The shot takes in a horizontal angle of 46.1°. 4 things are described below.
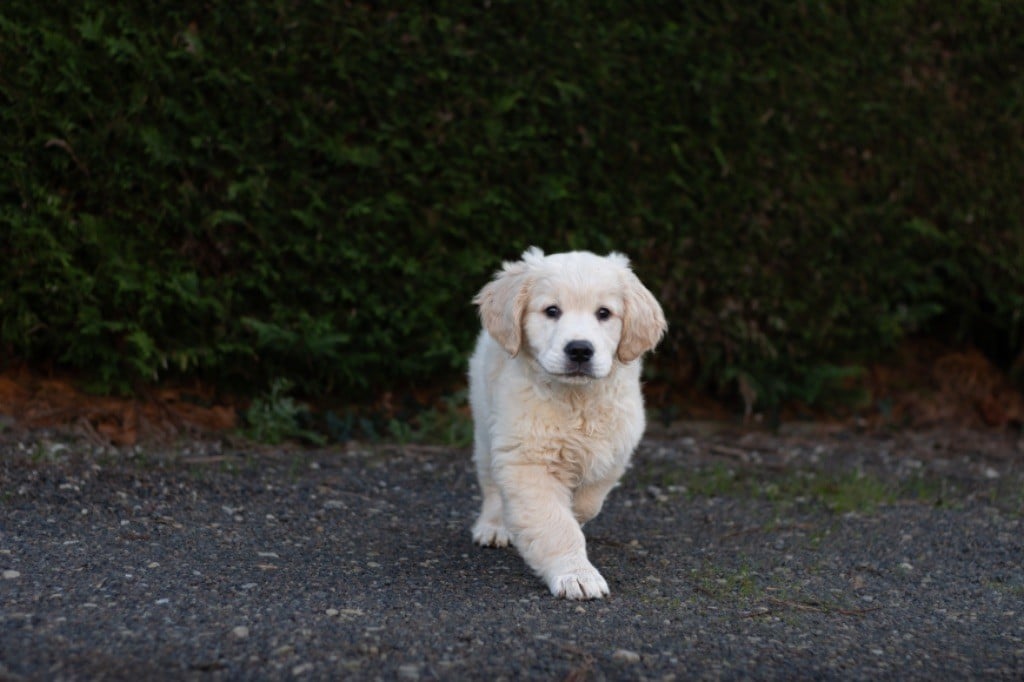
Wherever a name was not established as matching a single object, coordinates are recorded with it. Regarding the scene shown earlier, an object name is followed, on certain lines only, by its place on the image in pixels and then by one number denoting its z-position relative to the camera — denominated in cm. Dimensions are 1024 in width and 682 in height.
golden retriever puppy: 416
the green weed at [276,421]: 663
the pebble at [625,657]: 335
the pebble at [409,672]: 314
